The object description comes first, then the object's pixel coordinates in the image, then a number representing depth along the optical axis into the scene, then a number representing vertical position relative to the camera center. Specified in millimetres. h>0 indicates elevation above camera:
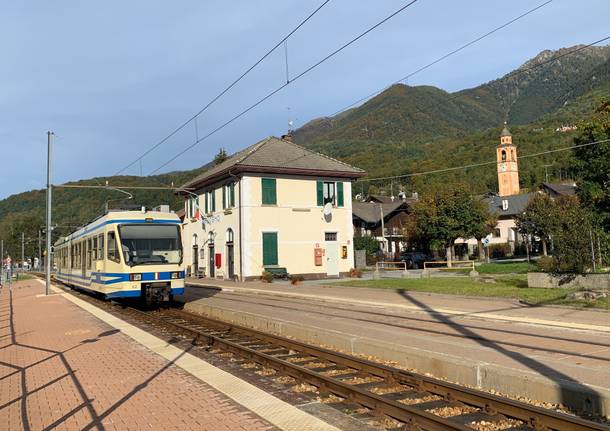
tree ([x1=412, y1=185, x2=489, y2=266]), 49000 +2928
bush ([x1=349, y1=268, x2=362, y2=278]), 36597 -1554
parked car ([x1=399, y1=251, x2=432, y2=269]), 53575 -1043
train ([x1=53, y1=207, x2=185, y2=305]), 17344 +91
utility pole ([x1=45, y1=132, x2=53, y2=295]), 29766 +3398
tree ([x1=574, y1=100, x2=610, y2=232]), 31344 +4532
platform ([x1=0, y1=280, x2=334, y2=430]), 6141 -1910
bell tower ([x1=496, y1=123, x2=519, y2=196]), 88862 +14302
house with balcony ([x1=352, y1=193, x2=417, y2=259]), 67750 +3581
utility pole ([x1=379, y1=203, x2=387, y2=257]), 63019 +1954
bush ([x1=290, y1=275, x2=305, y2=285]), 30609 -1614
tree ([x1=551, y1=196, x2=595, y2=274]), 18766 +75
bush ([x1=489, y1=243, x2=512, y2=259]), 64562 -559
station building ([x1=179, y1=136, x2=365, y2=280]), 34812 +2761
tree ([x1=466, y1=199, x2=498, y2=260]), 49406 +2471
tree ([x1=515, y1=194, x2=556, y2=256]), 47197 +2669
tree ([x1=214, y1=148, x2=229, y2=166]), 70375 +13256
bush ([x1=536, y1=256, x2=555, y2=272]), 19953 -761
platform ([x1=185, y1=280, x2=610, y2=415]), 6895 -1810
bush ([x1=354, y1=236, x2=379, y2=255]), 58094 +687
